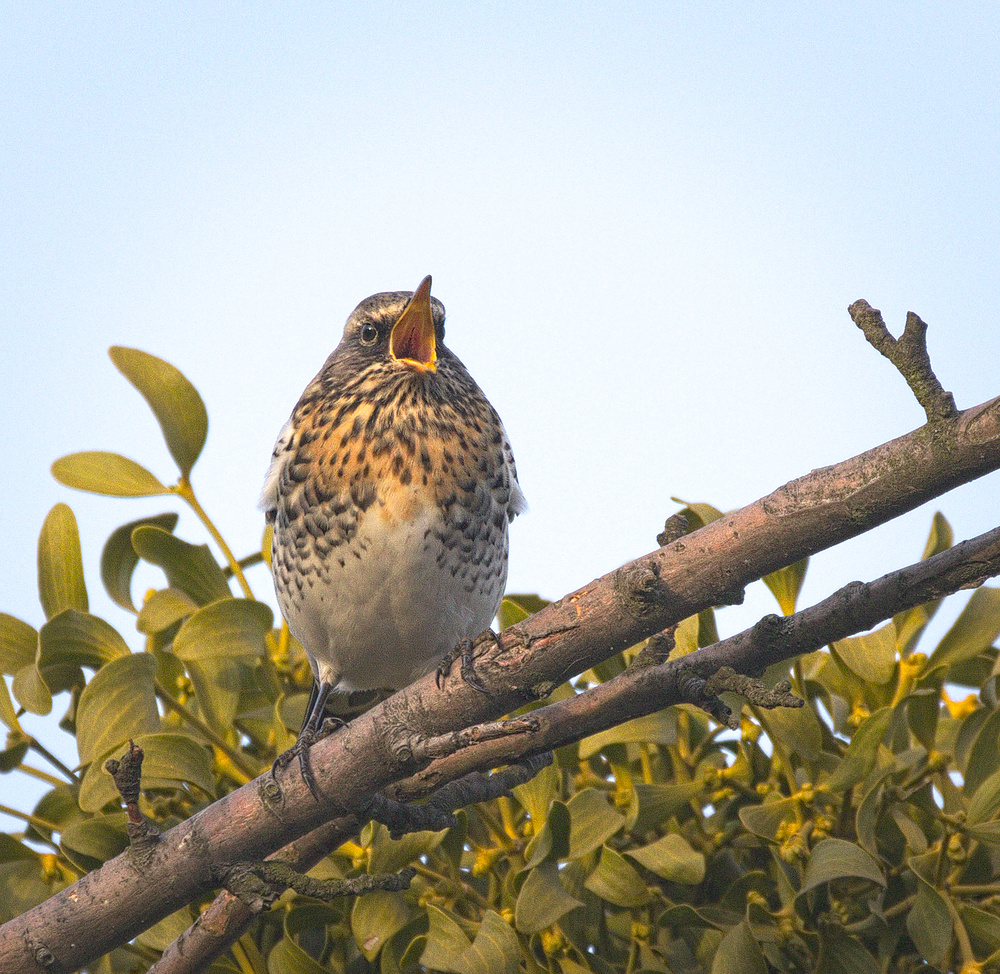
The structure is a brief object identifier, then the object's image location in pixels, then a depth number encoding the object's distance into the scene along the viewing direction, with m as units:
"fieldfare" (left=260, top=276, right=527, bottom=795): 7.05
